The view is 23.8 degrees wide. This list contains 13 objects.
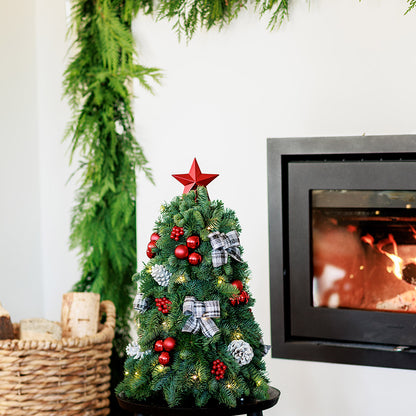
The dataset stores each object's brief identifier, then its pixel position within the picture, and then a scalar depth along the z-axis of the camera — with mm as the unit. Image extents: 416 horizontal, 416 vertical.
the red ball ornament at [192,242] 2255
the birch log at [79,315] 2996
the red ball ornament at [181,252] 2249
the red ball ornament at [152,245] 2334
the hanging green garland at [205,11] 2883
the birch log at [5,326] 2886
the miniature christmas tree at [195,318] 2217
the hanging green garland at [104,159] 3296
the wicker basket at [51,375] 2821
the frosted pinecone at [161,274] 2277
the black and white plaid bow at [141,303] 2306
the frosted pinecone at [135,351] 2298
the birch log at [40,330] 2977
